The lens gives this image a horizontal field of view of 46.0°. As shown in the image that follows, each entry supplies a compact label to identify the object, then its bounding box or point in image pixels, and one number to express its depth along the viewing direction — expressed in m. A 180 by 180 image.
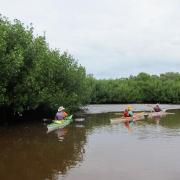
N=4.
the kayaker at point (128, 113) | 22.38
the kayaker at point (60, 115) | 19.31
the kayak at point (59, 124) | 17.53
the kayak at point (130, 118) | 21.31
